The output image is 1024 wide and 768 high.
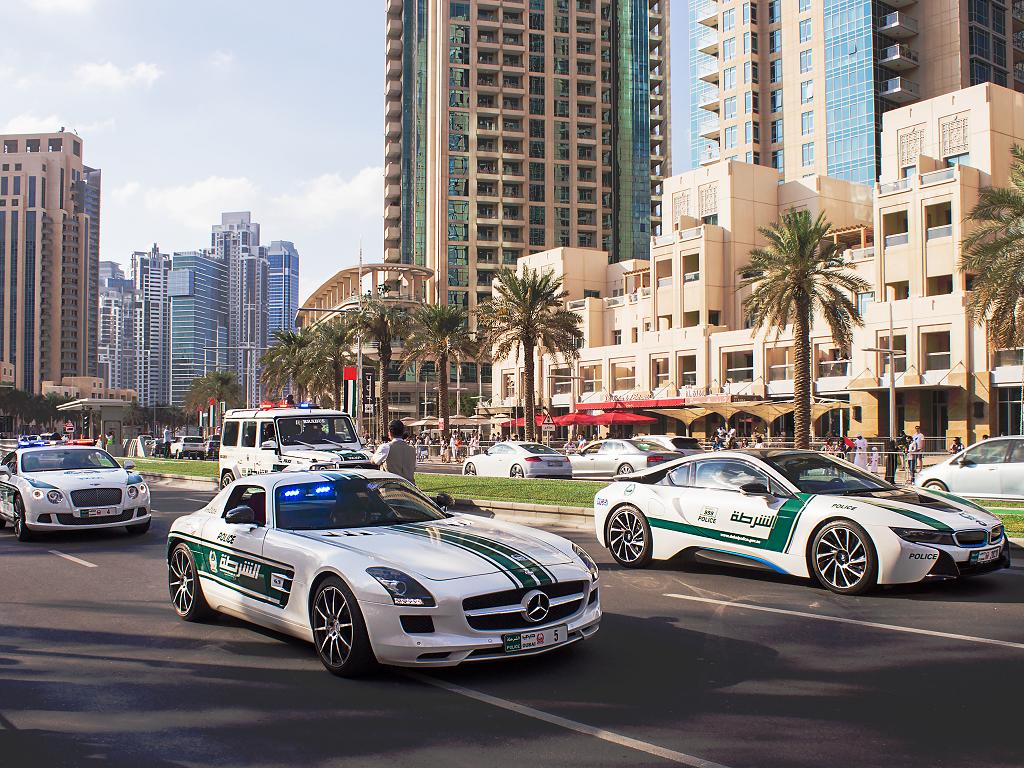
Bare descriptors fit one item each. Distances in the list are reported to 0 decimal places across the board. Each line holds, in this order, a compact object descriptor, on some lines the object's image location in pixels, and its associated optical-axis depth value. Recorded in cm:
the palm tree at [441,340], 5812
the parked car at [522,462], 3048
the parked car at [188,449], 5416
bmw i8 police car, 880
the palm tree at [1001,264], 2894
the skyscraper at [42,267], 17012
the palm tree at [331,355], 6406
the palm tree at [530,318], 5075
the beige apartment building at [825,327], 4712
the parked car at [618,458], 3056
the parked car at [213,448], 4347
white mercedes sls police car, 599
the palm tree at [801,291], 4059
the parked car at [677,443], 3158
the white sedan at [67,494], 1426
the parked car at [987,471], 1756
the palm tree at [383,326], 5834
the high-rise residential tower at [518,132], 10750
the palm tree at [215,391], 10832
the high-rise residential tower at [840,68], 7075
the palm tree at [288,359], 7019
